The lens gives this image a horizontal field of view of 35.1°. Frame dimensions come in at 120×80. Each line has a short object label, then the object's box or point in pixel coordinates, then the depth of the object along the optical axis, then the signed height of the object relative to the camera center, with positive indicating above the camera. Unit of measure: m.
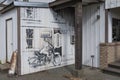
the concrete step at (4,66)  8.72 -1.32
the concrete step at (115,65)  7.86 -1.15
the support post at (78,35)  7.46 +0.10
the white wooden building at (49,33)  8.09 +0.24
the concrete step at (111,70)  7.51 -1.35
